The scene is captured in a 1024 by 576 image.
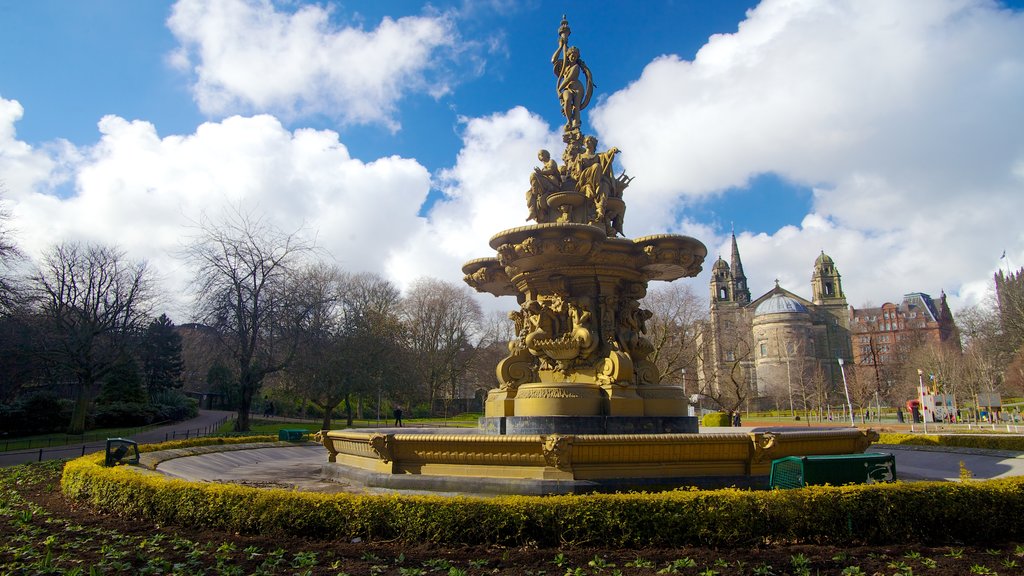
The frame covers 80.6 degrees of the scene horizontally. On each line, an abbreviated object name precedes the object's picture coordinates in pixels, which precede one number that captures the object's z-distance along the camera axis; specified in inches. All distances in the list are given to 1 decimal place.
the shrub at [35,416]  1263.5
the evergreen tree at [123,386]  1669.5
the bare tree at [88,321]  1350.9
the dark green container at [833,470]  310.2
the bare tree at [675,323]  1710.1
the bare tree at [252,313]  1254.3
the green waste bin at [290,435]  916.7
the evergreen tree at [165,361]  2204.7
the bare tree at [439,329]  2208.4
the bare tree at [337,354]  1355.8
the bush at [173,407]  1748.3
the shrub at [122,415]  1499.8
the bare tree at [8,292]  1001.5
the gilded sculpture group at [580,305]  442.0
